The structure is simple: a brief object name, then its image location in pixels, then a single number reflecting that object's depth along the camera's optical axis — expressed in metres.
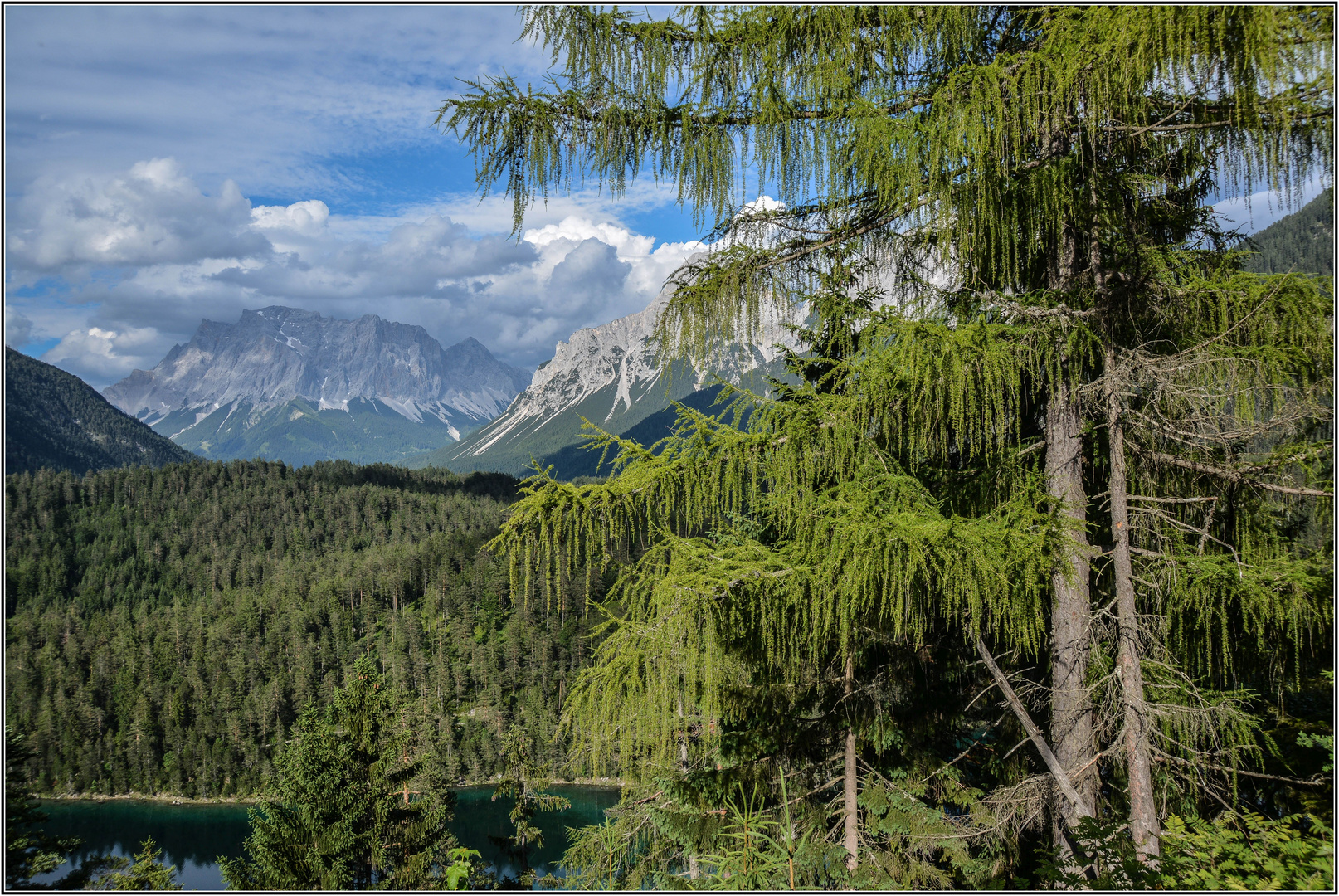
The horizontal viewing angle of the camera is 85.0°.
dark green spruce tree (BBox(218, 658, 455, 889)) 18.95
